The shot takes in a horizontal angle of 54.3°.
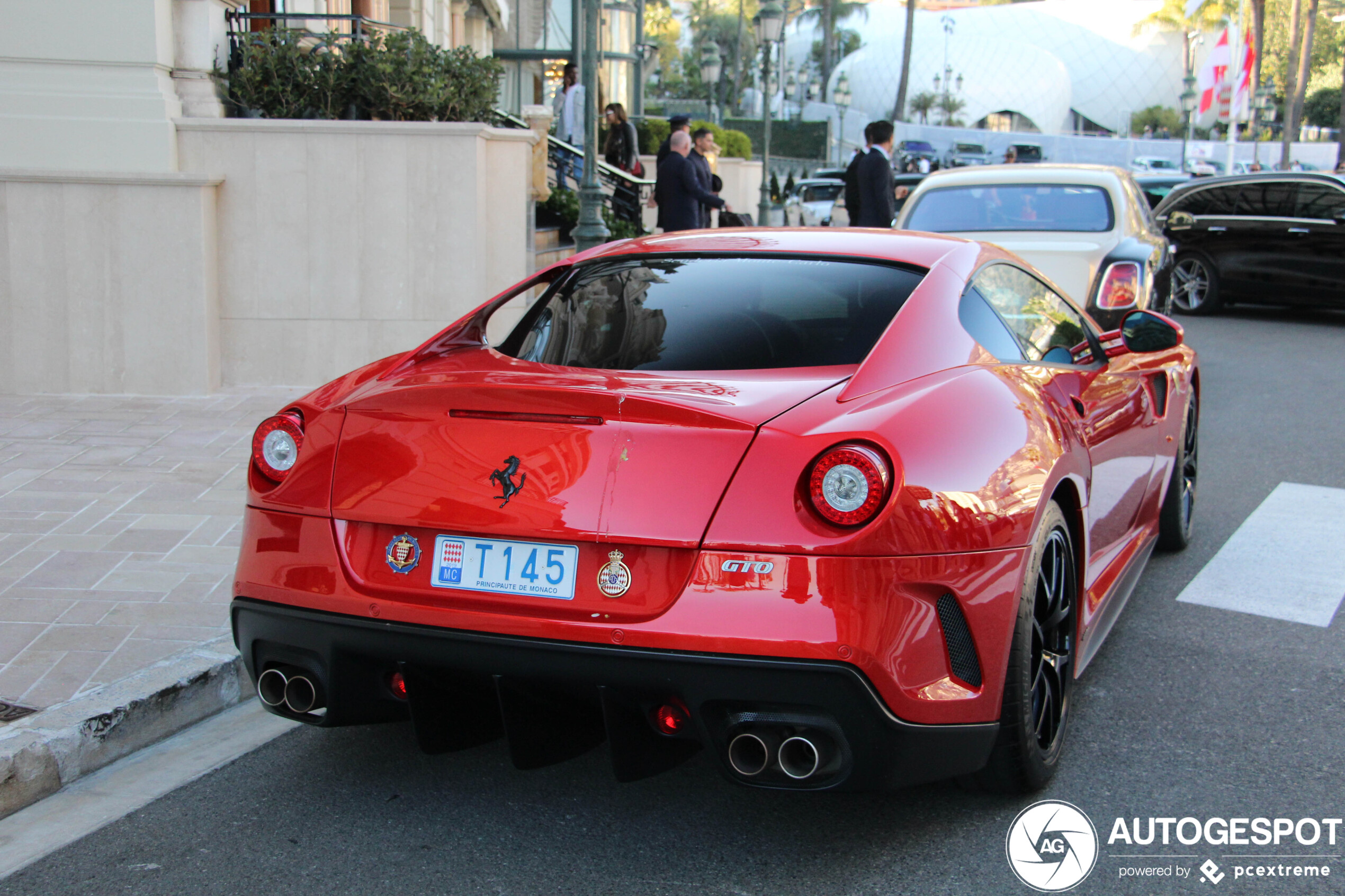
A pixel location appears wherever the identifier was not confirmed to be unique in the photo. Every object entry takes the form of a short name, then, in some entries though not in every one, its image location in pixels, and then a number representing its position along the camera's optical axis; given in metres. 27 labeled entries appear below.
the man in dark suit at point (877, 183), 12.24
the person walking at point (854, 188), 12.43
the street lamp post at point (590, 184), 11.52
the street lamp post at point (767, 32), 28.55
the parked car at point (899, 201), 13.56
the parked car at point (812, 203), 28.16
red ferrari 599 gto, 2.66
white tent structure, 127.25
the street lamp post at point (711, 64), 34.59
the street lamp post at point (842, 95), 59.69
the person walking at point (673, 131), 12.98
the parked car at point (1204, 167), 49.22
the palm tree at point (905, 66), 67.44
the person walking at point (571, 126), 17.78
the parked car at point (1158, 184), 23.23
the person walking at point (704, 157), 13.06
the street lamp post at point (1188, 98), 65.31
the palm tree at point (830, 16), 96.44
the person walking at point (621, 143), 18.78
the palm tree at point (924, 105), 115.31
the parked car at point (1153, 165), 68.25
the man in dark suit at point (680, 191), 12.72
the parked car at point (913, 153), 60.47
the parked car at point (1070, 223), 8.66
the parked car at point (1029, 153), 61.19
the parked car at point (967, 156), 59.41
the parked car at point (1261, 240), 14.12
